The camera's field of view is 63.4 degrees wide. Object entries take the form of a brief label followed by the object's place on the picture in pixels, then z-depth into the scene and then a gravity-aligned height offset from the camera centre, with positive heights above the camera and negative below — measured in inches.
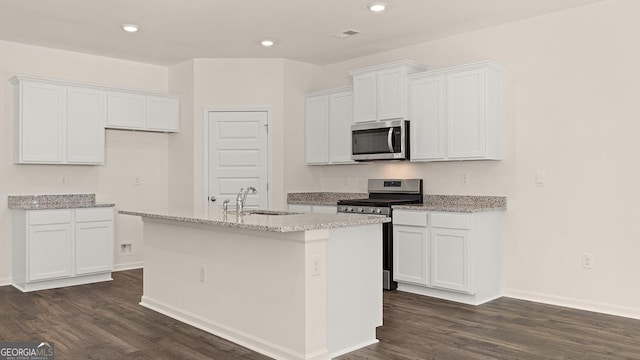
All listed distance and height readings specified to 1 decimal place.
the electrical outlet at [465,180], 214.2 +0.8
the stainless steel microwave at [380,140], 220.5 +18.4
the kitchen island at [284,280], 128.4 -26.8
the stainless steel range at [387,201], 213.3 -8.4
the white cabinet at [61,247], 215.8 -28.1
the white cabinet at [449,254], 189.8 -27.6
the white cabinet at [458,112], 196.2 +27.5
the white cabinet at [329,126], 249.9 +28.1
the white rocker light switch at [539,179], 193.0 +1.1
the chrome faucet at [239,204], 162.6 -6.9
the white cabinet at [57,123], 222.4 +26.6
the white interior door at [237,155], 262.5 +13.9
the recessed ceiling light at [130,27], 204.8 +62.0
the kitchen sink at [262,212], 171.7 -10.2
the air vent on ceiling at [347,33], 214.2 +62.5
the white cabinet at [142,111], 248.5 +35.4
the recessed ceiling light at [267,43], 230.5 +62.8
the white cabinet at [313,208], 241.2 -12.7
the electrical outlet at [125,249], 264.7 -34.2
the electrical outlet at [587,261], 181.7 -27.9
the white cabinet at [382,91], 219.9 +40.1
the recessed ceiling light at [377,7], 180.4 +61.9
